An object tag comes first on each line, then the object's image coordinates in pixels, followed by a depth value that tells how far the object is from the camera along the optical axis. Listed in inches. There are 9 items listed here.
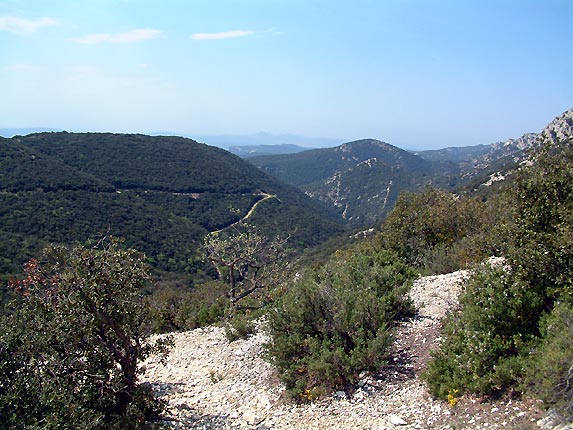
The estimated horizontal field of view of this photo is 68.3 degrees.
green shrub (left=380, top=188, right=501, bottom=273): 657.6
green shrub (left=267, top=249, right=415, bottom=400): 295.3
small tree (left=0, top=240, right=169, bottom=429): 225.0
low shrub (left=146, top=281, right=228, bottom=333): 585.0
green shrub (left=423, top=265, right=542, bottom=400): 230.4
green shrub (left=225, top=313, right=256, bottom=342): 445.1
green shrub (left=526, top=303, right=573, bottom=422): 183.6
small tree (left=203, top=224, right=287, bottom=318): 572.4
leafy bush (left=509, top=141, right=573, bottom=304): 246.2
